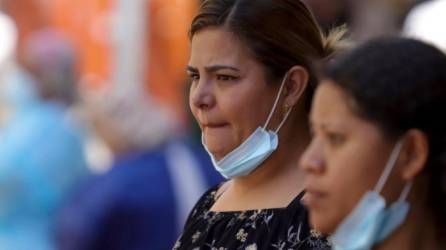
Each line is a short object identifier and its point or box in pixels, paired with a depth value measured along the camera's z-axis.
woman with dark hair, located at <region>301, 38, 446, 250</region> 6.13
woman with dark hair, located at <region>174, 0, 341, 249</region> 8.10
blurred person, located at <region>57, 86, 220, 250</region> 11.77
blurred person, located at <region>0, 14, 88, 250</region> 14.63
